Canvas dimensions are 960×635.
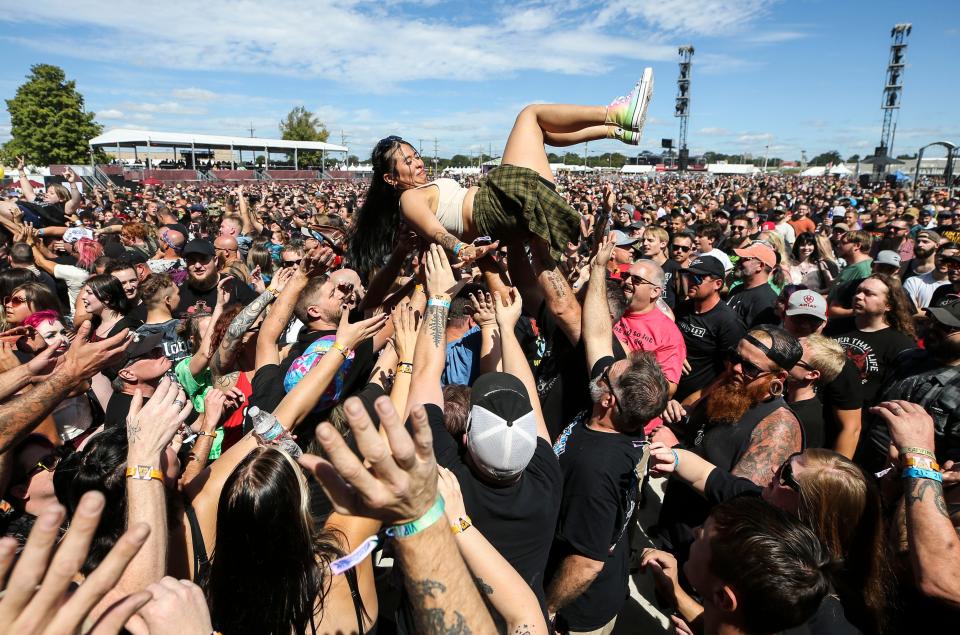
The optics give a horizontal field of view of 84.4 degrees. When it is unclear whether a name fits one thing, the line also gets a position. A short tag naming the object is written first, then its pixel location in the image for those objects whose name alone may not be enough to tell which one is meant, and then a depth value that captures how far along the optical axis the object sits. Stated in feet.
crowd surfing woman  10.66
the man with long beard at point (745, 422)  8.84
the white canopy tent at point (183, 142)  134.10
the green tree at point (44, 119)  154.81
